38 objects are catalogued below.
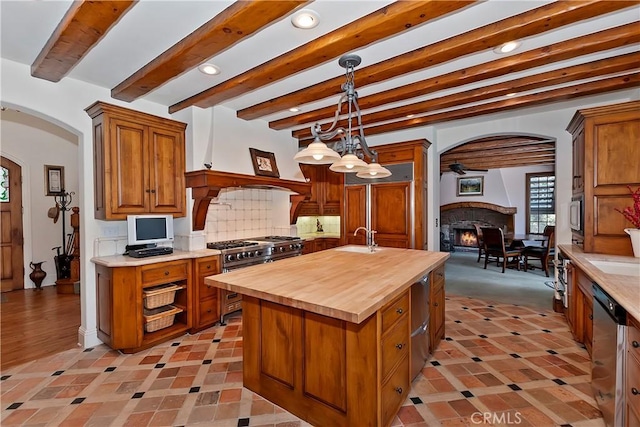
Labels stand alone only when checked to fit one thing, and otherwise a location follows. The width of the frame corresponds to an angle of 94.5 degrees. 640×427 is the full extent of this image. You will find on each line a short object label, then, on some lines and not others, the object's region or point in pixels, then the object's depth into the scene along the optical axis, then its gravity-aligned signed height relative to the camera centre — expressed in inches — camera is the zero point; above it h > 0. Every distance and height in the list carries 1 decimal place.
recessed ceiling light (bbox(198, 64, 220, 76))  101.2 +49.1
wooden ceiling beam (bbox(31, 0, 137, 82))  67.6 +46.4
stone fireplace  339.0 -16.1
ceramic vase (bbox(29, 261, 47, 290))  191.5 -40.6
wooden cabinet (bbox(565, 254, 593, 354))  97.0 -36.5
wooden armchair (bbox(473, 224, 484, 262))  272.8 -29.4
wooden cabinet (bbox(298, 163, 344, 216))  212.2 +10.7
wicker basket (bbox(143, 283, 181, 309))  115.1 -34.1
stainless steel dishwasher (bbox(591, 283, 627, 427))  61.1 -33.9
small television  117.8 -7.8
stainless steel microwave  117.4 -3.0
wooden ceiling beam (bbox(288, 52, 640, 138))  98.5 +46.9
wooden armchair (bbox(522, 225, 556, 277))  230.1 -35.7
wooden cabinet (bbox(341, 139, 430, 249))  170.1 +4.5
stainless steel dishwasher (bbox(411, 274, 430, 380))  81.6 -33.9
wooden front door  186.5 -9.8
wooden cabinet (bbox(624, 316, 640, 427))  54.3 -32.3
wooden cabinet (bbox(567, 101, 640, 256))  106.1 +13.0
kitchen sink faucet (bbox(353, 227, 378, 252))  121.1 -14.8
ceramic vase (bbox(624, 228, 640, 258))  101.0 -11.3
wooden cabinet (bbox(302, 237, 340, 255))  200.7 -24.4
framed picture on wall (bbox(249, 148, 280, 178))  157.3 +25.5
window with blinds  320.2 +6.2
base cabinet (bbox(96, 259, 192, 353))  107.5 -34.6
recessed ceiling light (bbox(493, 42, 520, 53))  87.7 +48.4
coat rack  182.9 -29.1
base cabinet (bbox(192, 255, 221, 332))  126.7 -38.2
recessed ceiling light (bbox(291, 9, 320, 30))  73.2 +48.5
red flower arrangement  99.6 -1.8
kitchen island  61.4 -30.6
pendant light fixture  78.7 +17.2
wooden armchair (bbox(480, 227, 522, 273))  244.5 -34.0
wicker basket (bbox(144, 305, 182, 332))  115.1 -42.3
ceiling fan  272.1 +38.1
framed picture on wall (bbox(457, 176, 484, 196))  350.6 +26.1
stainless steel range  137.0 -22.0
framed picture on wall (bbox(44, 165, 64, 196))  201.2 +21.7
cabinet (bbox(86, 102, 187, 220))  112.9 +19.7
